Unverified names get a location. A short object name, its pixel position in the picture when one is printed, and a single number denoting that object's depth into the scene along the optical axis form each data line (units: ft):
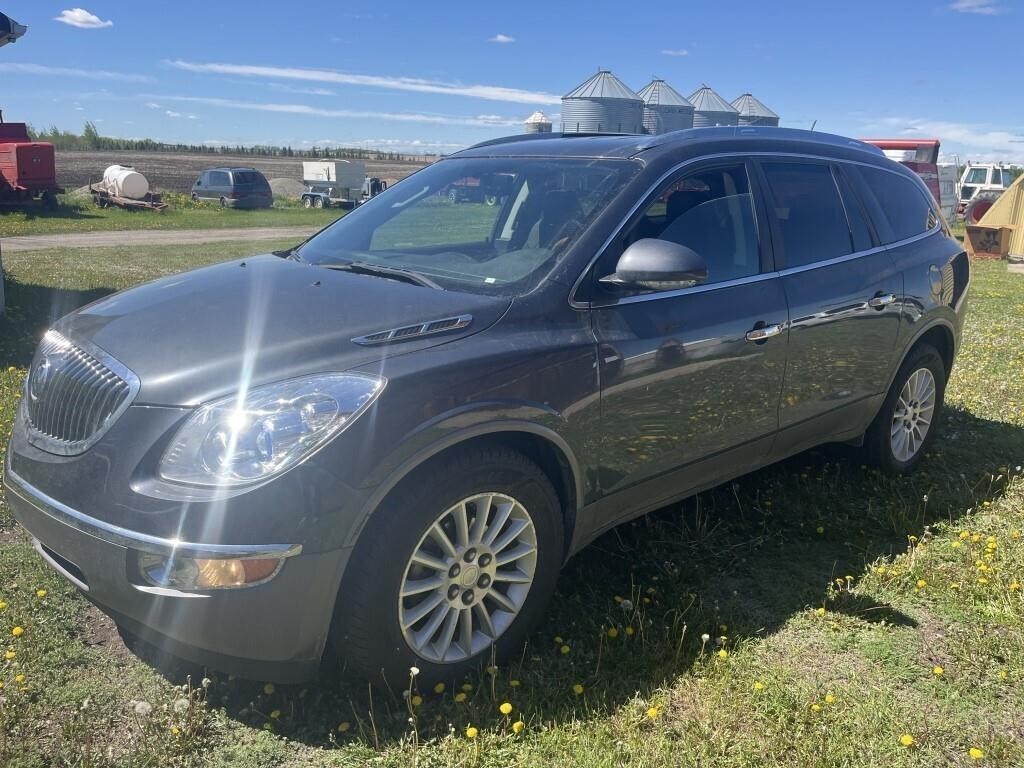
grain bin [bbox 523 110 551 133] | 105.40
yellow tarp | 60.85
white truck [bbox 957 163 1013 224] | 103.65
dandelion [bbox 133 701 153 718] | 9.30
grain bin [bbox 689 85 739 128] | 114.83
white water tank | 98.27
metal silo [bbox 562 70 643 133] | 106.83
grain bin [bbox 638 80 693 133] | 108.27
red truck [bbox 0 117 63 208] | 81.56
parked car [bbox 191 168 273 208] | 110.73
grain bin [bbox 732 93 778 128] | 123.44
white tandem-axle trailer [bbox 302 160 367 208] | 123.95
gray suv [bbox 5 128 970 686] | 8.25
